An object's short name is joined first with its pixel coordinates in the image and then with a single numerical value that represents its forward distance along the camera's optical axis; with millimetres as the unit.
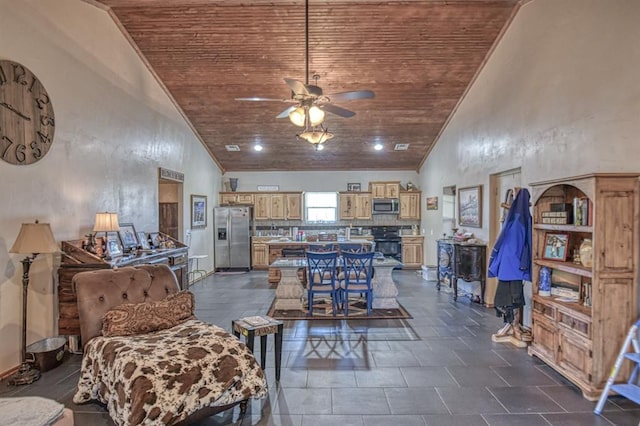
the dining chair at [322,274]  4980
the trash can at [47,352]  3475
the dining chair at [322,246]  7238
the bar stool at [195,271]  7700
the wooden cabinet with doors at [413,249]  9438
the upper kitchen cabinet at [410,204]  9898
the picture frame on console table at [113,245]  4514
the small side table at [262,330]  3059
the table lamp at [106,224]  4371
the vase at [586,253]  3194
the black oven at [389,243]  9641
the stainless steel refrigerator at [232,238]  9297
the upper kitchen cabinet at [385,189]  9875
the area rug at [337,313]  5152
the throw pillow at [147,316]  2945
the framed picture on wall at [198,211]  8037
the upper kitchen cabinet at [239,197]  9938
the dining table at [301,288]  5500
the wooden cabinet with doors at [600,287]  2951
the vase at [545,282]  3750
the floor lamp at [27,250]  3254
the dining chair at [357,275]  4969
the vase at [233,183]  10062
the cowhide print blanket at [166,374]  2273
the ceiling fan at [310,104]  3779
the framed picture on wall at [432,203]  8491
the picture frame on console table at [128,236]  5020
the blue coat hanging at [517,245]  3992
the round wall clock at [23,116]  3375
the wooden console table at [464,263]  5816
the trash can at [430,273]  7830
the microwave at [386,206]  9797
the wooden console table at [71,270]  3875
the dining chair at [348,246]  6412
